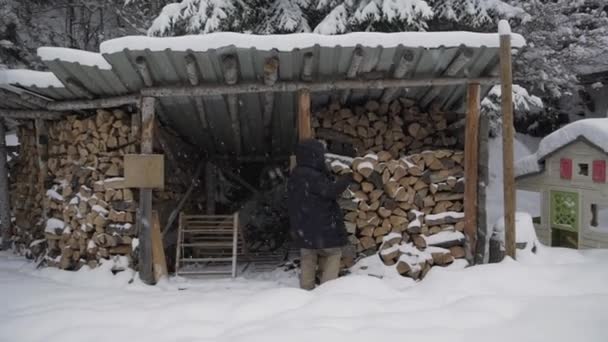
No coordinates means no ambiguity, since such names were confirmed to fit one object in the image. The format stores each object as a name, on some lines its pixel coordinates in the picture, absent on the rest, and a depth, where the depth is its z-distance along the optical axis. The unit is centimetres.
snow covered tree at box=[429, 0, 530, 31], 862
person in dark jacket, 434
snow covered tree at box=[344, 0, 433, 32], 819
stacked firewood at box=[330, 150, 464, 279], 502
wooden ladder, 575
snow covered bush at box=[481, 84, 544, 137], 927
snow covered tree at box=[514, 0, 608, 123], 976
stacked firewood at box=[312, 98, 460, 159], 552
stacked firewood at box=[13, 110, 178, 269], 532
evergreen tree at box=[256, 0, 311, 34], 884
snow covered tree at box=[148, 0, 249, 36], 852
